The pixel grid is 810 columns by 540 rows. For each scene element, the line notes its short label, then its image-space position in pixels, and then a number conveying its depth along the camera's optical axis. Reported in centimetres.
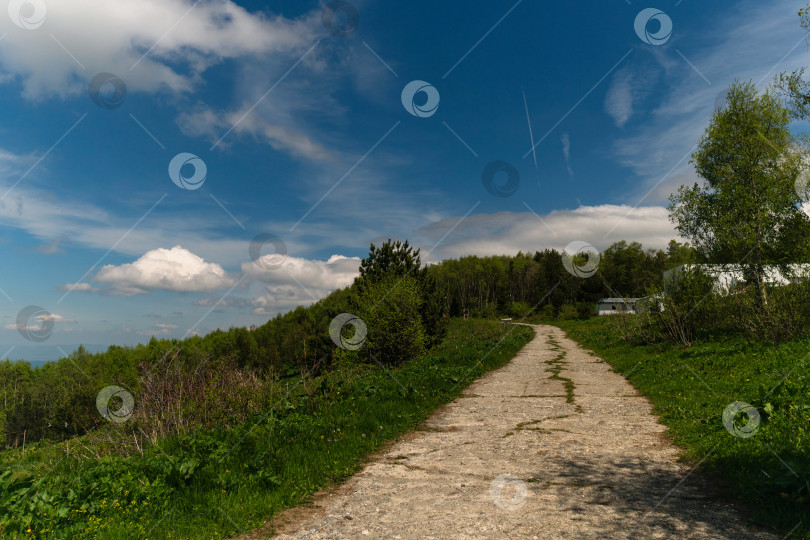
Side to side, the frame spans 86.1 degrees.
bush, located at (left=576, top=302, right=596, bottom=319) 7450
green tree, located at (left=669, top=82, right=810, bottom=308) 1976
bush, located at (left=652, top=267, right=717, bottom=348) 1870
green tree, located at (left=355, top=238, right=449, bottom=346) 3172
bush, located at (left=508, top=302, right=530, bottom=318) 9140
